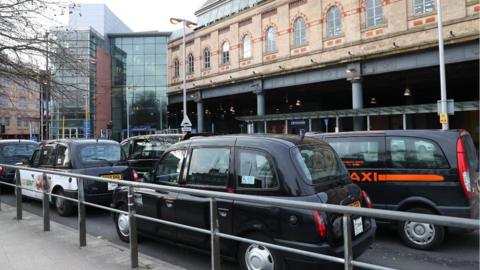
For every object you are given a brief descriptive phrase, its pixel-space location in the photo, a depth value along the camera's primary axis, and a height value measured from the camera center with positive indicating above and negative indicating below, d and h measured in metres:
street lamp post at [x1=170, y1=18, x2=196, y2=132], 23.64 +7.96
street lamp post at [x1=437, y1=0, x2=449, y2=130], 16.03 +2.86
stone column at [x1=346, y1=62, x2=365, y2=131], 23.17 +3.62
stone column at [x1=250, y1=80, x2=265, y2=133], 29.77 +3.33
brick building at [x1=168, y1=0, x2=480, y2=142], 20.80 +5.35
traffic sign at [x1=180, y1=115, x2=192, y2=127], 23.59 +1.25
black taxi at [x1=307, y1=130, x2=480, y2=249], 5.75 -0.54
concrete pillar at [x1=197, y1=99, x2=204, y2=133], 36.13 +2.76
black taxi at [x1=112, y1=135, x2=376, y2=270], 3.91 -0.64
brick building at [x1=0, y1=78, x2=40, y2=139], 57.19 +3.43
